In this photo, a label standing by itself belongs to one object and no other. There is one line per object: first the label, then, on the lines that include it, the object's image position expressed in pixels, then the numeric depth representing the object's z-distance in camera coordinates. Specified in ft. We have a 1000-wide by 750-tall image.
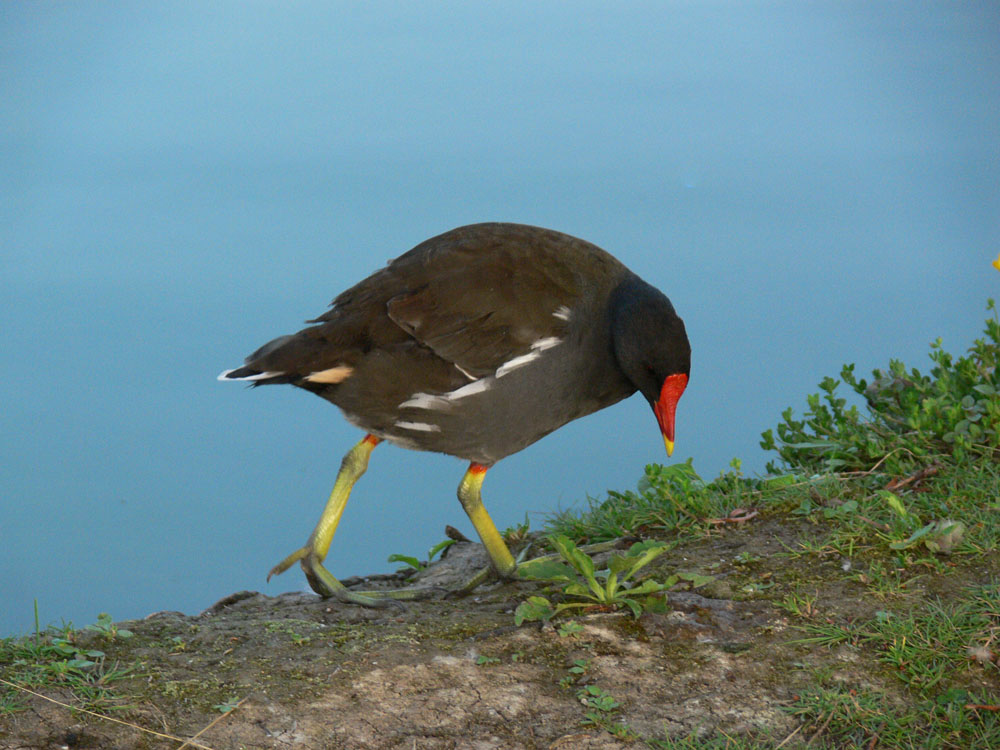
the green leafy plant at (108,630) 24.16
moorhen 26.84
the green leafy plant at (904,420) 31.63
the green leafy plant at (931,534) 26.03
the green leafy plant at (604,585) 24.09
